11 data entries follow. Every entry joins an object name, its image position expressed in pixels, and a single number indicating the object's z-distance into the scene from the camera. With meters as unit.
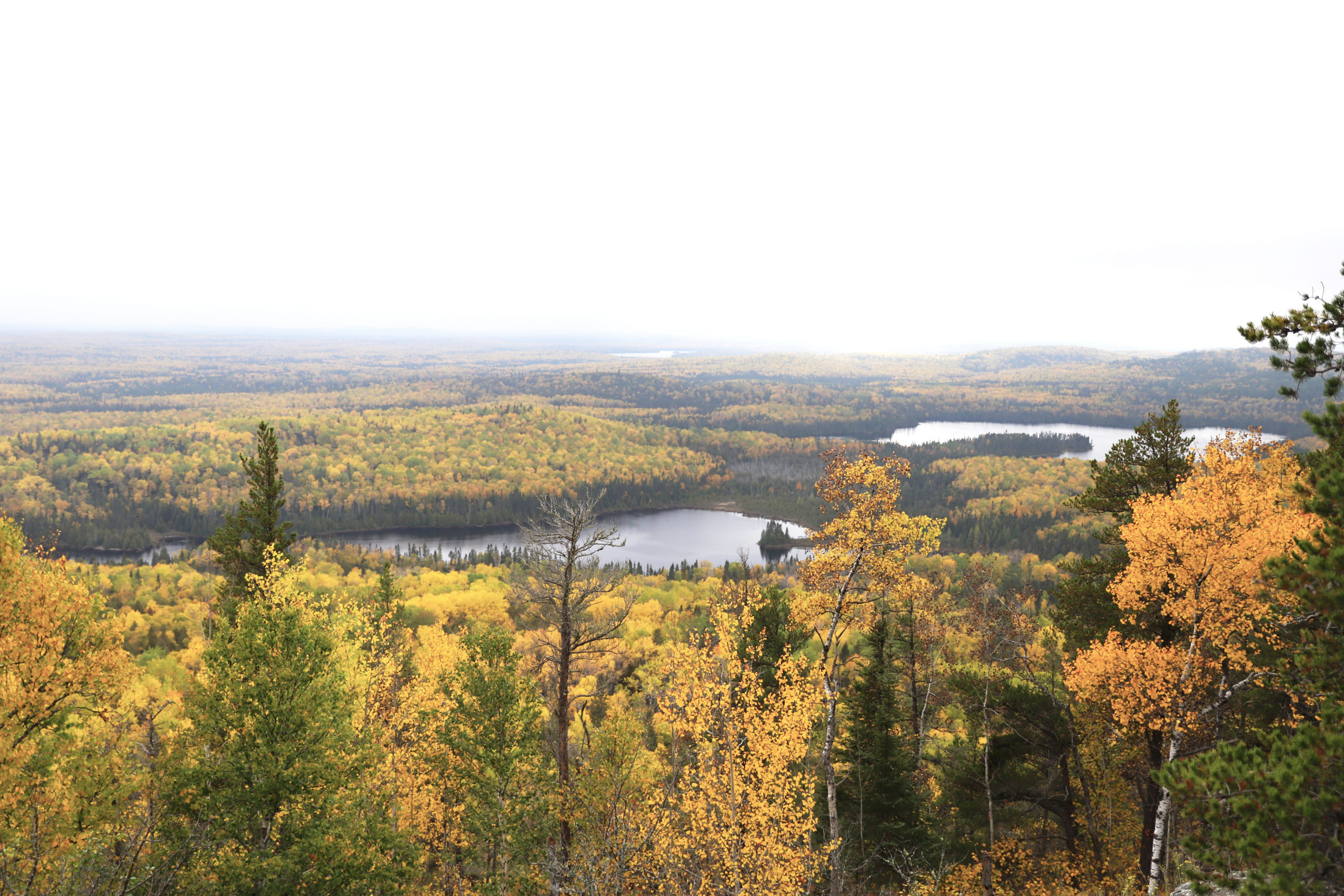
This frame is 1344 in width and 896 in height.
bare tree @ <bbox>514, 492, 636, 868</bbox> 21.42
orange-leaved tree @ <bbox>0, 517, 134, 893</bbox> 18.11
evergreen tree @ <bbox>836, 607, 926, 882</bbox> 23.45
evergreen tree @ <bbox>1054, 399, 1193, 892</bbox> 22.14
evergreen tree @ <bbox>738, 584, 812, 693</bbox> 30.27
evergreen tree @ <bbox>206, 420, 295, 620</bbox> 30.33
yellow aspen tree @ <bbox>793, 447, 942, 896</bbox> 19.70
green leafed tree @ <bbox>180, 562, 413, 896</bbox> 17.50
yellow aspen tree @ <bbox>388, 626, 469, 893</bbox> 29.69
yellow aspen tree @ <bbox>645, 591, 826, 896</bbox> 18.09
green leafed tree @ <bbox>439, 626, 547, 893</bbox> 22.52
